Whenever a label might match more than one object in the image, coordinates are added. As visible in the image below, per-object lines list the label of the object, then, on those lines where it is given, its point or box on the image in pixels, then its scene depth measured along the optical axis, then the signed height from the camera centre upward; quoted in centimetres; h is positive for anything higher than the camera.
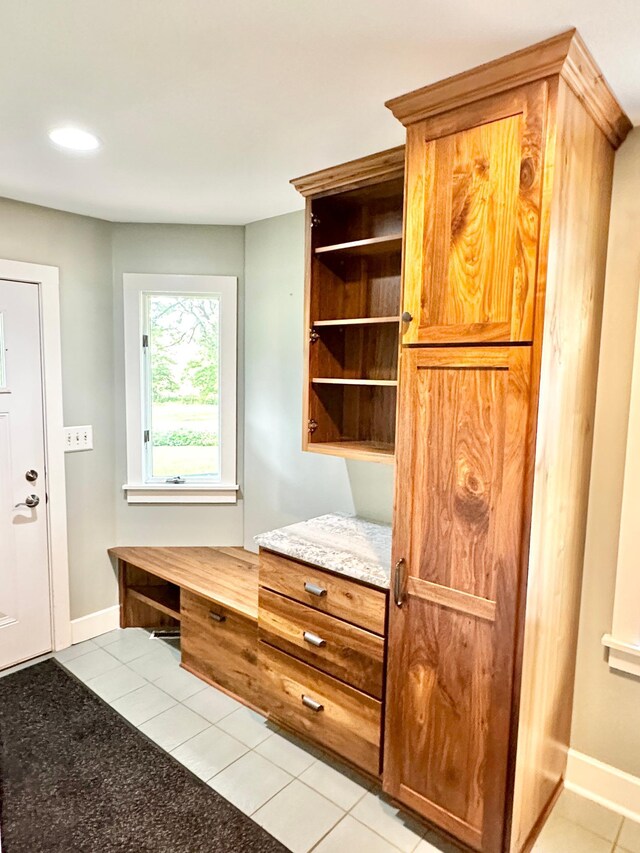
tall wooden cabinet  138 -11
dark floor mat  174 -157
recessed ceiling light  184 +84
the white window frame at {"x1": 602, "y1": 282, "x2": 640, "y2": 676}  179 -67
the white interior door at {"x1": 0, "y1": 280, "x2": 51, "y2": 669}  265 -59
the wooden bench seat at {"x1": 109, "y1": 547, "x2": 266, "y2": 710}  243 -122
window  304 -9
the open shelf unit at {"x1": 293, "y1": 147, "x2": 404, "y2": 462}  222 +28
